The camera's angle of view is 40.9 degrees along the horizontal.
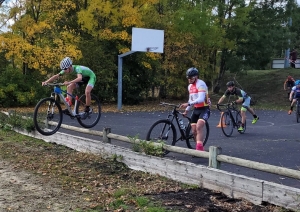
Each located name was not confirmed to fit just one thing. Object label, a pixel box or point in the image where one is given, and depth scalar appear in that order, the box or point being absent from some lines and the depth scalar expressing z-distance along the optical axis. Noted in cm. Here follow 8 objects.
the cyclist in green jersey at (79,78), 875
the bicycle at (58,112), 899
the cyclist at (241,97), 1204
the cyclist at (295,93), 1714
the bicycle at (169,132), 848
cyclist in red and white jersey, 814
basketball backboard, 2230
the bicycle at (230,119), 1247
